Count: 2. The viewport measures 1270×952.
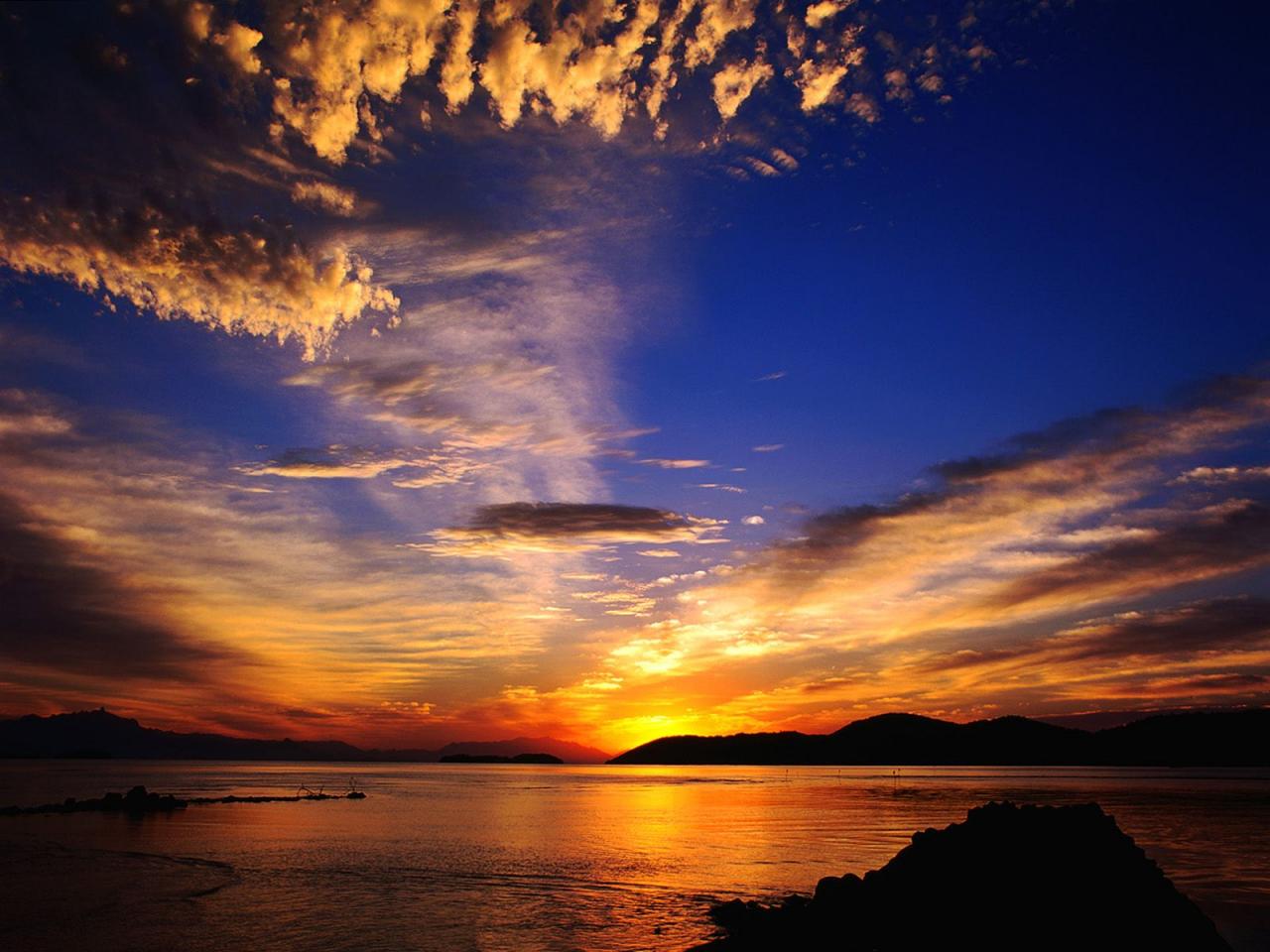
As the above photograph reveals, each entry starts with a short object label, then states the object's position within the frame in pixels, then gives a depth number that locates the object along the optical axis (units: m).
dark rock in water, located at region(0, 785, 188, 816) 83.81
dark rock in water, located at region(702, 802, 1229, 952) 23.61
